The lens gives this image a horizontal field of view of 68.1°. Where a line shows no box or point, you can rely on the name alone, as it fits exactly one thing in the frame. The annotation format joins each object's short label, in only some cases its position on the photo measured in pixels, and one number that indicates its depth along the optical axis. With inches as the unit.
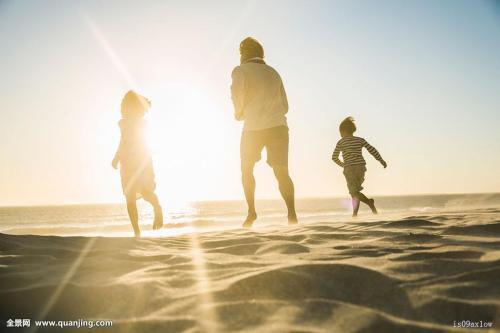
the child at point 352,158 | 297.4
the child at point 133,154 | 235.9
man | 211.0
